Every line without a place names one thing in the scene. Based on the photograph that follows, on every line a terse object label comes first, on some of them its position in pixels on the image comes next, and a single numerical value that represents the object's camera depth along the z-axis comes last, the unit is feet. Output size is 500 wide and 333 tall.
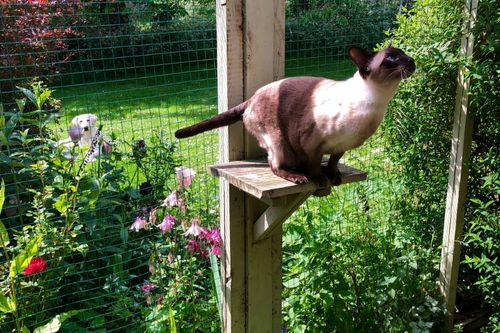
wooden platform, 5.93
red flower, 7.21
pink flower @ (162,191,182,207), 7.90
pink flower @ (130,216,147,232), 7.97
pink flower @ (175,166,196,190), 7.99
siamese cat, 5.50
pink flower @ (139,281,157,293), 8.37
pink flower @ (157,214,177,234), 7.82
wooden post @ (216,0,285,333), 6.82
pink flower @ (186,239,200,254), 8.14
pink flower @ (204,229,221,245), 7.90
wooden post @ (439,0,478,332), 8.86
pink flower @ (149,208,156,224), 8.00
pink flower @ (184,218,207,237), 7.68
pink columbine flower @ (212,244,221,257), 8.05
